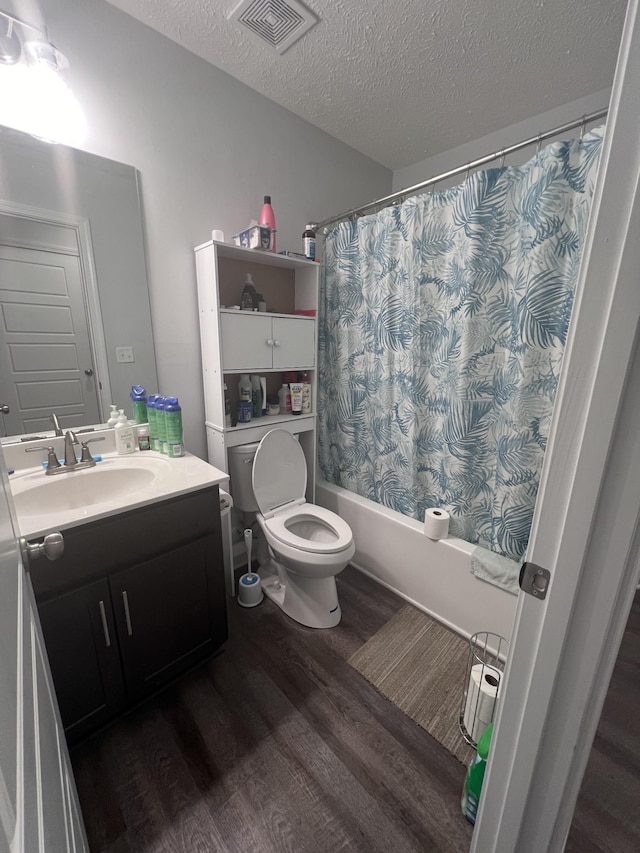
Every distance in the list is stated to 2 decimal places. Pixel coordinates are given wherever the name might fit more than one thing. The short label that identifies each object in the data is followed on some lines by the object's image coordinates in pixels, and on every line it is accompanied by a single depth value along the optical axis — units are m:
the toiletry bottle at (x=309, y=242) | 1.87
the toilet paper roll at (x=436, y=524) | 1.66
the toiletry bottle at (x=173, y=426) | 1.42
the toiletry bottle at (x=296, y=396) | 2.00
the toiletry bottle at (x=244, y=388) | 1.82
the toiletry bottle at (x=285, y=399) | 2.02
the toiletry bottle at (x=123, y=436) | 1.45
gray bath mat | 1.27
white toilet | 1.56
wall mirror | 1.22
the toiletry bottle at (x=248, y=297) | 1.77
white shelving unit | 1.63
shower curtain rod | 1.14
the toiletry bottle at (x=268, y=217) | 1.68
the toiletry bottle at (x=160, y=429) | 1.47
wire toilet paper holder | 1.13
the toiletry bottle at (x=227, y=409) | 1.76
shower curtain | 1.27
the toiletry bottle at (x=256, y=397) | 1.90
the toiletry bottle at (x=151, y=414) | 1.50
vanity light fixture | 1.10
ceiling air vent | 1.25
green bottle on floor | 0.95
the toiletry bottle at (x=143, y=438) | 1.53
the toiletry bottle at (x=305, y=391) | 2.03
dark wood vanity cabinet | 1.00
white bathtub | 1.55
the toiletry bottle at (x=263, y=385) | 1.90
